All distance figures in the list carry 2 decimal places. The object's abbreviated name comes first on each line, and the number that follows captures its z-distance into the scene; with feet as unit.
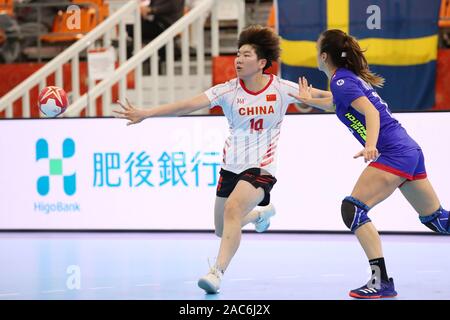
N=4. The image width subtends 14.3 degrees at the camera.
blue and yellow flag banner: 61.72
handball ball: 53.72
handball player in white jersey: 40.28
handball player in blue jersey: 37.12
